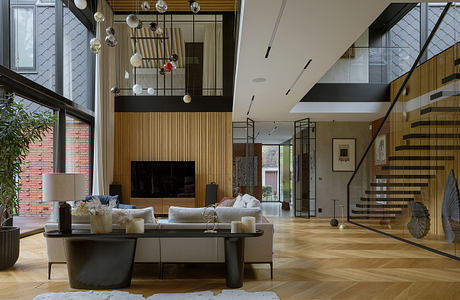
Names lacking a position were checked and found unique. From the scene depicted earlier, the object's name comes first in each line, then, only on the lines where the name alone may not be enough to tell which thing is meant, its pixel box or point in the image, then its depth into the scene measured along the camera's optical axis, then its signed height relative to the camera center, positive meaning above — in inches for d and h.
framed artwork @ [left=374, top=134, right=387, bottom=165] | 275.1 +8.9
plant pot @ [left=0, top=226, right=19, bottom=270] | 179.8 -41.8
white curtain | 371.6 +51.6
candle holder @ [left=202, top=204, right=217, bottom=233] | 169.8 -25.3
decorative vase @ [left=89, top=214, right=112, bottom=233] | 156.5 -26.1
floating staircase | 197.6 -0.7
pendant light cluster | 154.1 +60.5
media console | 401.1 -44.4
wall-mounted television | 404.8 -18.7
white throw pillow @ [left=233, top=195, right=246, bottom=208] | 255.6 -29.3
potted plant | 180.9 +0.1
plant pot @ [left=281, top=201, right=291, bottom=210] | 504.9 -61.2
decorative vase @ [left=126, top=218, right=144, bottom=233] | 156.5 -27.4
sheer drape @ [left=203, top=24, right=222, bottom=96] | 441.7 +123.2
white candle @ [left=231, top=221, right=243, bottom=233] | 156.5 -27.7
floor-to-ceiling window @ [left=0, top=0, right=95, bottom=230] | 253.9 +68.4
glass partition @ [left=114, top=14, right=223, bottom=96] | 433.1 +124.6
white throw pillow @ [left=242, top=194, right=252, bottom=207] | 253.9 -26.0
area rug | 139.7 -51.7
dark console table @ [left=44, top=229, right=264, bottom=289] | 153.3 -40.2
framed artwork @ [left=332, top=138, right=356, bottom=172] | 434.6 +7.5
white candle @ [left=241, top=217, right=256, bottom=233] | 156.6 -27.3
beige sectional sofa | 168.7 -39.0
